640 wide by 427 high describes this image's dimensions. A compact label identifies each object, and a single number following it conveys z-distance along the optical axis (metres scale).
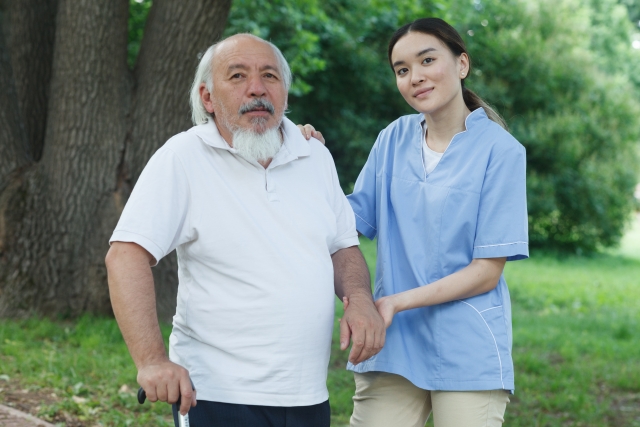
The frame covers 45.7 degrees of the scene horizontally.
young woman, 2.52
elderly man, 2.16
